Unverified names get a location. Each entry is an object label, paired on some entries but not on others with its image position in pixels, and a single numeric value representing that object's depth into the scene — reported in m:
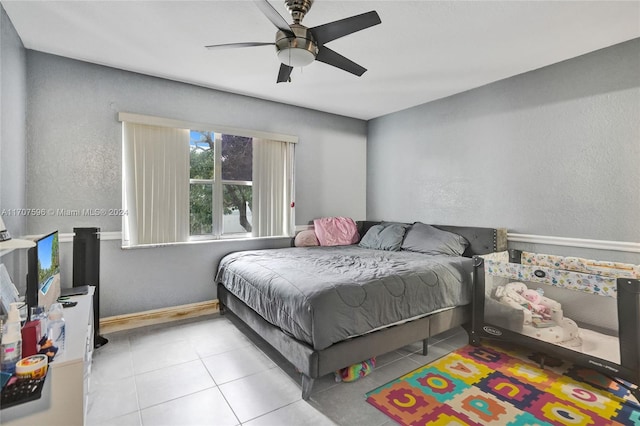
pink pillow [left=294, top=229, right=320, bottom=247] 4.01
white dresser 1.14
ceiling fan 1.72
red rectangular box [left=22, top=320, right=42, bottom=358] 1.27
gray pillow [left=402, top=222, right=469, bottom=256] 3.34
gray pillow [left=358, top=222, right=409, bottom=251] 3.76
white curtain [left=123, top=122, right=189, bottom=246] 3.08
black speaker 2.61
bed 1.93
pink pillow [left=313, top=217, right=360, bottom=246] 4.13
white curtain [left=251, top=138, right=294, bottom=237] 3.85
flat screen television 1.50
